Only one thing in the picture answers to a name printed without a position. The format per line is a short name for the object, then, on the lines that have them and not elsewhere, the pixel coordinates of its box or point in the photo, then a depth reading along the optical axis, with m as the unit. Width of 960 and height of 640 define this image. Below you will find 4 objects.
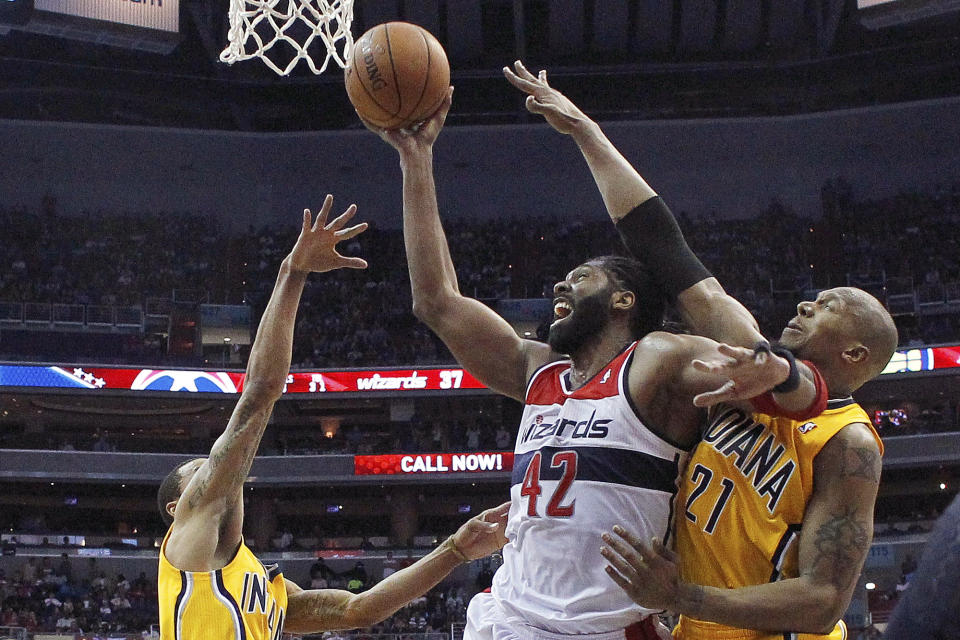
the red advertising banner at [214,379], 22.34
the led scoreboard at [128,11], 13.77
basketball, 3.82
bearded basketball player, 2.92
